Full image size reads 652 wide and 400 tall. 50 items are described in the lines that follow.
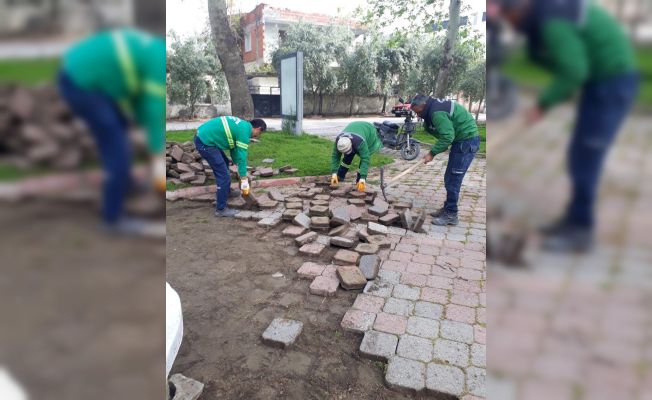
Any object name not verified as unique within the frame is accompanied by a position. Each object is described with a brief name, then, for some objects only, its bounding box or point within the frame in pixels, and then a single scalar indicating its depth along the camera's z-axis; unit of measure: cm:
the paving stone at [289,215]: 571
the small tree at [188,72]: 2078
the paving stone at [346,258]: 424
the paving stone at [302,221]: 537
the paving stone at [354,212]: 575
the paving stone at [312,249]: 453
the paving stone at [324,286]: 361
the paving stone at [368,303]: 331
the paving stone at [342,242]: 468
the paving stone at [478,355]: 266
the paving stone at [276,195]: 660
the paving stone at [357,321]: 306
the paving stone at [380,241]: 472
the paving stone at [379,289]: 357
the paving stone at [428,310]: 322
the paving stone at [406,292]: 350
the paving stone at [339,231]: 505
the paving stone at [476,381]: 242
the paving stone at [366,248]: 450
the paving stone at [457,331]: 291
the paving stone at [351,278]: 369
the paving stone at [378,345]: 274
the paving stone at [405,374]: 246
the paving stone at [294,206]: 618
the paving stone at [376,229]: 512
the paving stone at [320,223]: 540
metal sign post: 1427
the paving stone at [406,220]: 542
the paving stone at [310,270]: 396
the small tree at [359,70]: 2642
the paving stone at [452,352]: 267
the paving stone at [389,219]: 550
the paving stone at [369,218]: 569
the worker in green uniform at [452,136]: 560
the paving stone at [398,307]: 326
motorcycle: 1133
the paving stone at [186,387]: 233
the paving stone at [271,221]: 550
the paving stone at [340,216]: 537
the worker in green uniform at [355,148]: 721
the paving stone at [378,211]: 580
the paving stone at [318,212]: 582
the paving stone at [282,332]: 289
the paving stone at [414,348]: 270
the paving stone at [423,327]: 295
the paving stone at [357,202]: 650
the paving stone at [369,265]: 387
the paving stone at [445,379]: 241
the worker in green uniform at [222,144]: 602
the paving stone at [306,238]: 481
